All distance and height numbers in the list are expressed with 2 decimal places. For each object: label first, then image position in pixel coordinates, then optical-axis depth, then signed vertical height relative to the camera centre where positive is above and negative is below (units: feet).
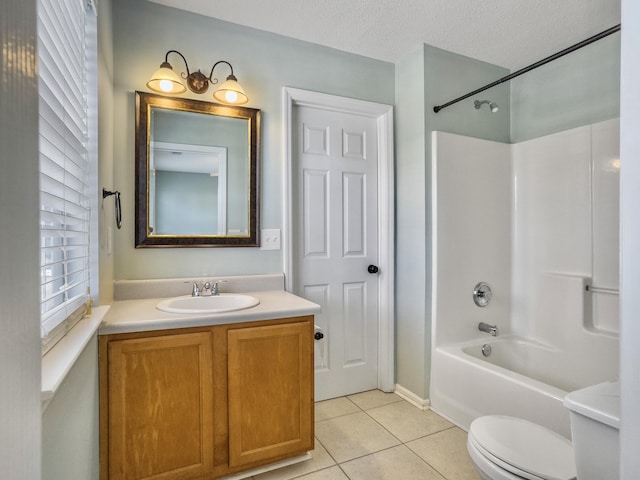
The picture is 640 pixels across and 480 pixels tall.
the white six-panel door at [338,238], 7.96 +0.05
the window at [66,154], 2.95 +0.91
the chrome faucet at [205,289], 6.40 -0.91
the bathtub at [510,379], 5.72 -2.75
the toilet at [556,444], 2.73 -2.54
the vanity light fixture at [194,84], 6.11 +2.89
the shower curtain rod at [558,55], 4.97 +2.94
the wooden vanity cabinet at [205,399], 4.63 -2.30
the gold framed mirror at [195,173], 6.38 +1.32
